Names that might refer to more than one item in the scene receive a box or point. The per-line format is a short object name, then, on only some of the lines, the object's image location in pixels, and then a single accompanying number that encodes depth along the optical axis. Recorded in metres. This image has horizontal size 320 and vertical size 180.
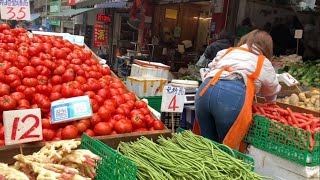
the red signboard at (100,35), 14.04
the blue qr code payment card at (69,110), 2.59
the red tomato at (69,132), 2.63
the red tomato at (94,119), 2.84
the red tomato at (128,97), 3.31
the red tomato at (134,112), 3.11
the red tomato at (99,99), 3.07
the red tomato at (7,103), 2.66
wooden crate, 2.40
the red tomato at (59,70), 3.31
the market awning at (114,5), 12.04
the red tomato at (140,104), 3.25
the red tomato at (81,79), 3.25
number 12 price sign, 2.22
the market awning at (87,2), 12.90
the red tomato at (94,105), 2.95
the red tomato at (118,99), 3.20
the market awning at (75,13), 15.83
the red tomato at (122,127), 2.88
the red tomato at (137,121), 3.03
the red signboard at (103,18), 15.60
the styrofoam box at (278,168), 3.10
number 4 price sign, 3.15
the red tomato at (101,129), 2.79
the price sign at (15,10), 5.70
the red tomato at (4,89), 2.78
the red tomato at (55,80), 3.19
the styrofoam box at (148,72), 5.57
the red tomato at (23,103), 2.77
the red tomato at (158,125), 3.08
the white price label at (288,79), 4.37
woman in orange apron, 3.49
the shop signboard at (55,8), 24.12
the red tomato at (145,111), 3.20
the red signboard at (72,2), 18.77
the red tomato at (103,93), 3.18
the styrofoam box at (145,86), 4.96
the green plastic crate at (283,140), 3.08
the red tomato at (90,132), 2.75
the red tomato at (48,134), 2.63
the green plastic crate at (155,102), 4.71
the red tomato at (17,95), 2.78
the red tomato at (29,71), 3.12
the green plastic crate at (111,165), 2.02
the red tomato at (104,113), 2.91
